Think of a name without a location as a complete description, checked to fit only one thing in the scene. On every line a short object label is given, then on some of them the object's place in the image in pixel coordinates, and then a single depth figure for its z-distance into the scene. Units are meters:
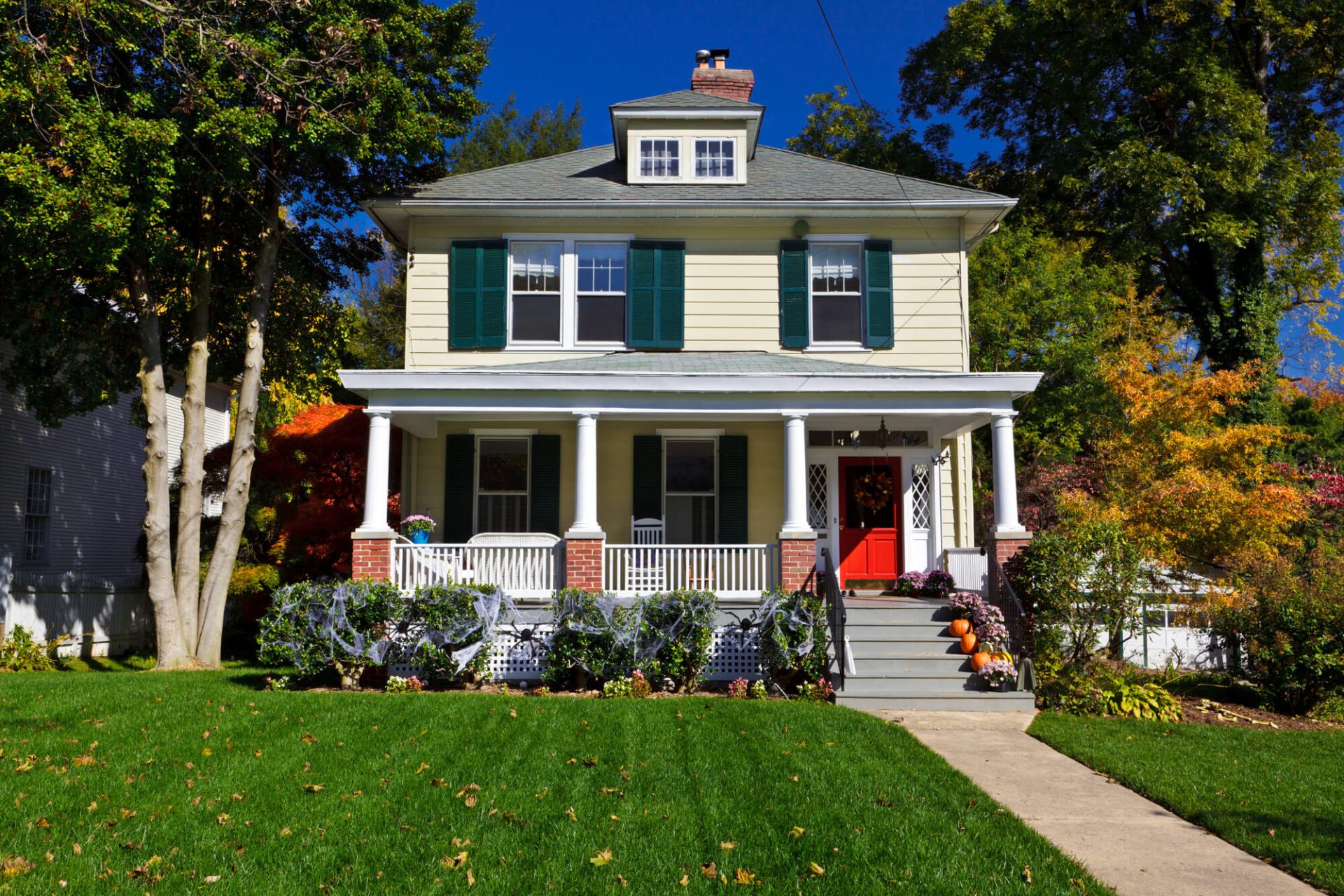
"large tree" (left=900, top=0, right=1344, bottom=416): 19.09
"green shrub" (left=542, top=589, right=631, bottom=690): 10.98
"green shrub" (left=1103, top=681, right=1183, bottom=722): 10.62
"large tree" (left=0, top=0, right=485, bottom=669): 10.49
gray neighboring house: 14.30
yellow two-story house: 14.88
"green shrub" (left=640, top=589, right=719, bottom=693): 11.09
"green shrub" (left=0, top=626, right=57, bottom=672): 13.11
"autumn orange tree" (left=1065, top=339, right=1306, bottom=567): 15.01
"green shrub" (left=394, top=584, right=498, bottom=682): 10.91
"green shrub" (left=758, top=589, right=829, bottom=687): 11.12
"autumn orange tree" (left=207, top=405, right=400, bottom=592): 15.68
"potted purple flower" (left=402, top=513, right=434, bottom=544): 13.69
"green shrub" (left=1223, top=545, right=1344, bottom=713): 10.95
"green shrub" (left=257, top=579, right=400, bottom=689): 10.73
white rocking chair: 12.77
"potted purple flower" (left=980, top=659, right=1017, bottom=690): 10.84
